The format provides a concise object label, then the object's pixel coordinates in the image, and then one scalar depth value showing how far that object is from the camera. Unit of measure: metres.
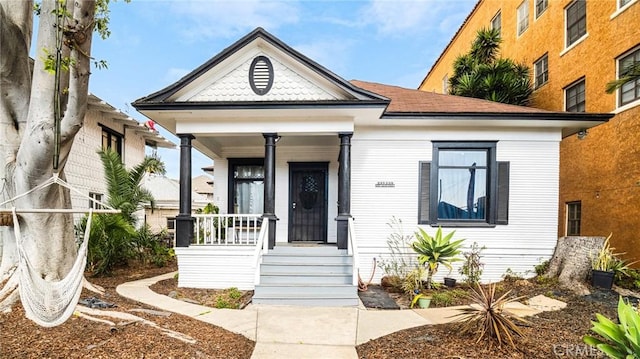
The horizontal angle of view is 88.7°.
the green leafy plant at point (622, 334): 2.66
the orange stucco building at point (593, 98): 8.49
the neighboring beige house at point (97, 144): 10.09
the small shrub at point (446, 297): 5.82
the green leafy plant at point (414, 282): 6.31
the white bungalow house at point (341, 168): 6.58
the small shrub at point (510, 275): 7.32
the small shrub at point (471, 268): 7.14
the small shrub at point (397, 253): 7.35
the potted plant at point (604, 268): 6.04
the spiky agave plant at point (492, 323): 3.71
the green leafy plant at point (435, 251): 6.66
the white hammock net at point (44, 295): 3.15
